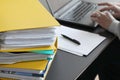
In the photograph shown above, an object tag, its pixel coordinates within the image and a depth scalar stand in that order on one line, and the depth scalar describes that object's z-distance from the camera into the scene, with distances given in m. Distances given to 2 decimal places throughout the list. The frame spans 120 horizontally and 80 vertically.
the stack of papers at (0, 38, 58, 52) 0.80
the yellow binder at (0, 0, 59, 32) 0.82
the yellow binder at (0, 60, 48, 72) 0.79
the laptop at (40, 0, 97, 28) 1.21
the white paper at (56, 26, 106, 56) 1.00
